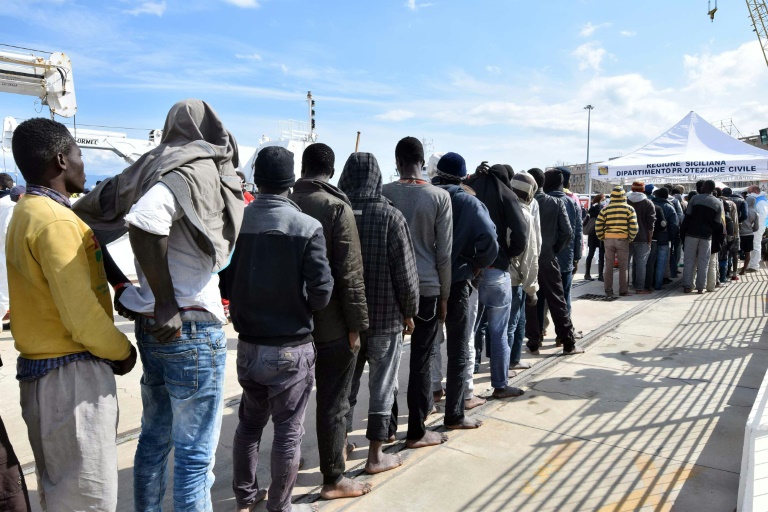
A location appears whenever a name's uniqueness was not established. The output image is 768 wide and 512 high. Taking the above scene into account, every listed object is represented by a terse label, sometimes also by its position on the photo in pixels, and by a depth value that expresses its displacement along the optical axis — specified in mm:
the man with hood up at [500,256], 4270
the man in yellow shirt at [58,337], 1904
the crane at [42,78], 9266
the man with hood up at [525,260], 4668
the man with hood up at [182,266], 2035
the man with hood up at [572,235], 5721
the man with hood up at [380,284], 3074
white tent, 11945
